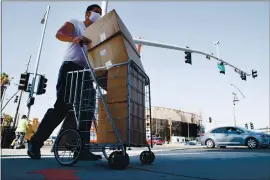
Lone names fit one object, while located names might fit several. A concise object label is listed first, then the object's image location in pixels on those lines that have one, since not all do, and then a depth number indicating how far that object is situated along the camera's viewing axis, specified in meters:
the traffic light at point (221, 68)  15.63
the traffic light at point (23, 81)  12.95
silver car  12.48
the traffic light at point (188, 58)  13.60
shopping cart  2.72
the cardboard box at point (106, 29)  2.98
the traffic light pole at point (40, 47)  15.37
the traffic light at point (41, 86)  12.54
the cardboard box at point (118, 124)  2.79
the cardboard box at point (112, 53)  2.94
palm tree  27.86
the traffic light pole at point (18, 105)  27.28
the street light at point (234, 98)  30.71
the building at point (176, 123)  52.50
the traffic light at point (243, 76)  18.02
